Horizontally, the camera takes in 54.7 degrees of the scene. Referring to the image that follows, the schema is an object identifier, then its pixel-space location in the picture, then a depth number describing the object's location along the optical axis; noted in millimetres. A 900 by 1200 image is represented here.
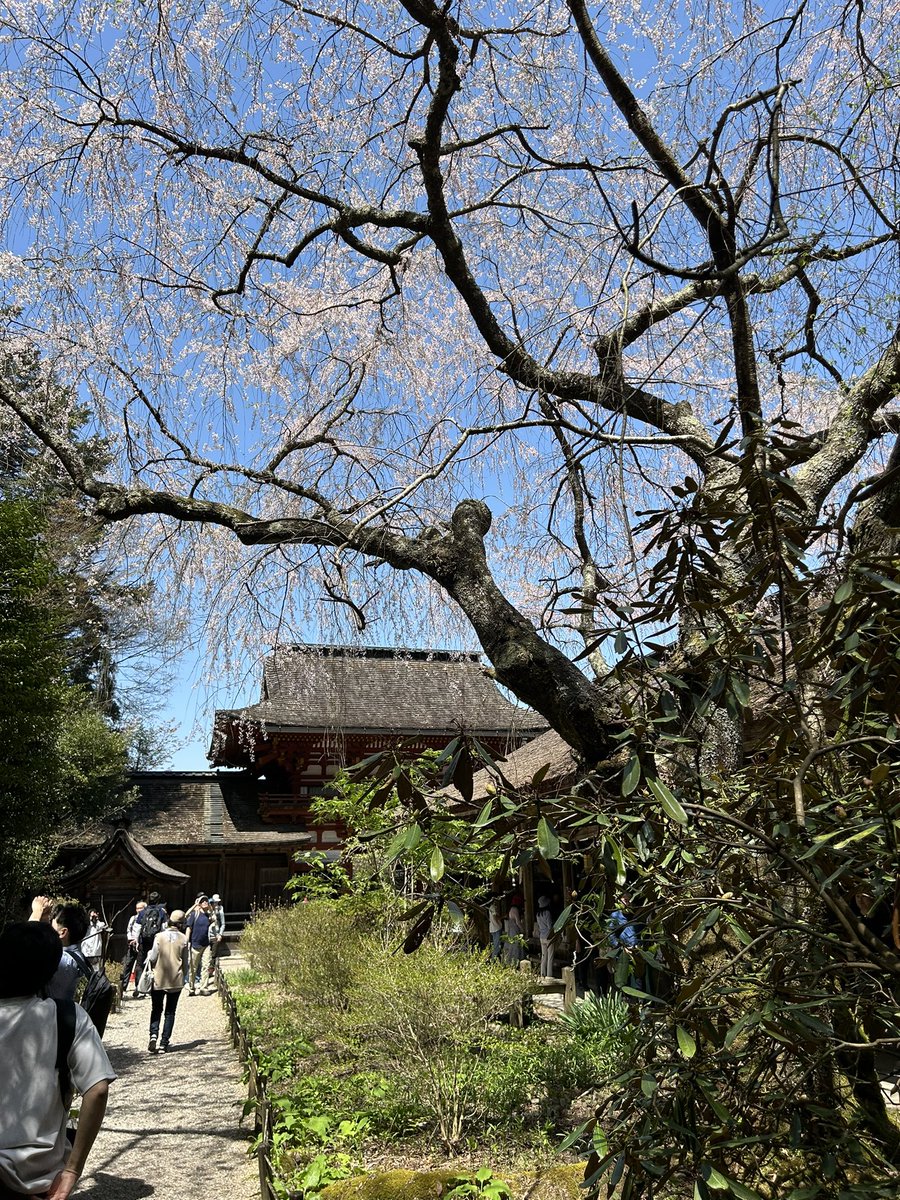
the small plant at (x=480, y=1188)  3695
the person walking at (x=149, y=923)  11844
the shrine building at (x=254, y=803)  15859
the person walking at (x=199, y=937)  13070
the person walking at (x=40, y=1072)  2125
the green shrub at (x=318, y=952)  7363
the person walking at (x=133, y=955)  12725
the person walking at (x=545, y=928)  10586
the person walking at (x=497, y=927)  10442
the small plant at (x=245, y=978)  12564
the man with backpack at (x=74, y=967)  3986
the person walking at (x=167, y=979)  8609
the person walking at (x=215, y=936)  15033
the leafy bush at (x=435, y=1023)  5012
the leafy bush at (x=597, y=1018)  6617
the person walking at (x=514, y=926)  11166
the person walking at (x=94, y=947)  8641
